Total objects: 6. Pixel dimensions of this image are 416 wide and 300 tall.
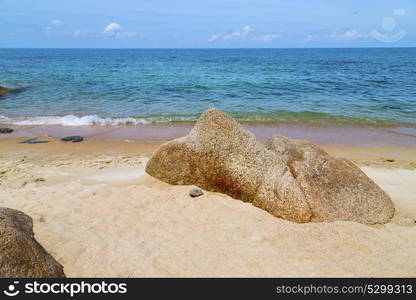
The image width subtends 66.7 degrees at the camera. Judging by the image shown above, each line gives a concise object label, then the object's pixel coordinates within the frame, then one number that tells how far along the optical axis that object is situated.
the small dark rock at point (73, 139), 9.86
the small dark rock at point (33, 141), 9.67
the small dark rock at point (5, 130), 10.81
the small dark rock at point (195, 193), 5.72
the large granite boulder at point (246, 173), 5.12
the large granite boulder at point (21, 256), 3.21
